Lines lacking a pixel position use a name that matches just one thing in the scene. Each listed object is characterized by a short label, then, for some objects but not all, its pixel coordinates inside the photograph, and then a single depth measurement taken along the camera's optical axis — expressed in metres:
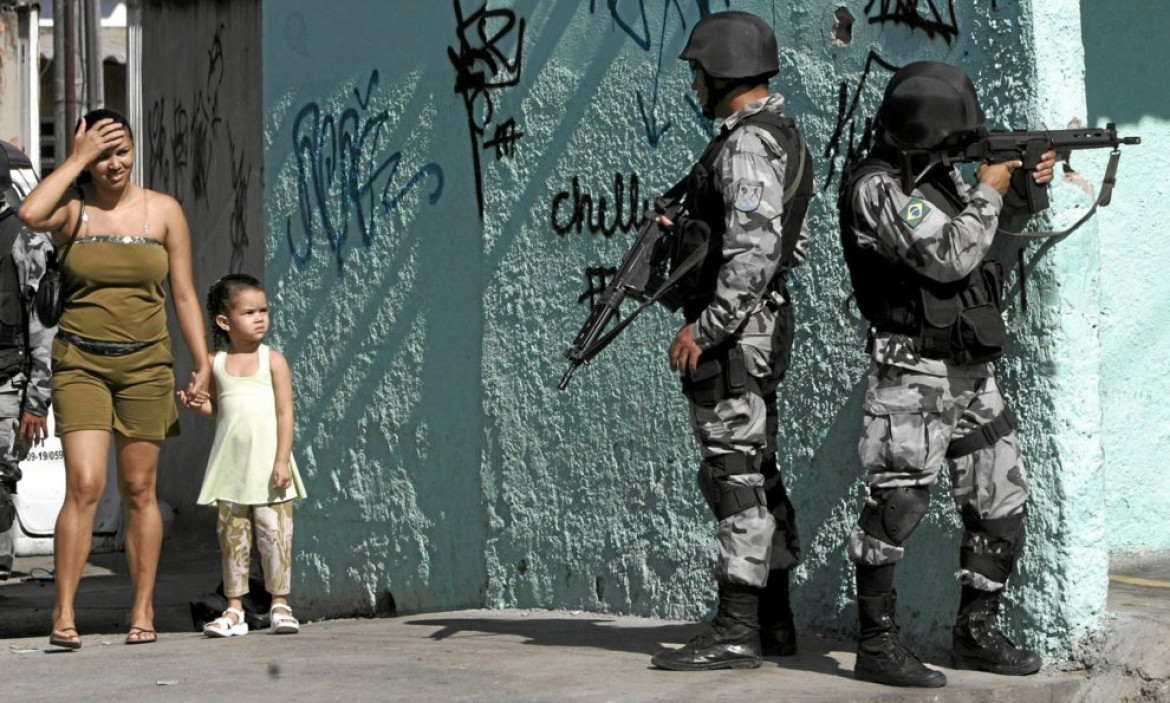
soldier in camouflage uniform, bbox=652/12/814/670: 9.70
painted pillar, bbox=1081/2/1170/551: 12.88
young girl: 12.89
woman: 11.81
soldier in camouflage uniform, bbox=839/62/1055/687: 9.41
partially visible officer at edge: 14.24
